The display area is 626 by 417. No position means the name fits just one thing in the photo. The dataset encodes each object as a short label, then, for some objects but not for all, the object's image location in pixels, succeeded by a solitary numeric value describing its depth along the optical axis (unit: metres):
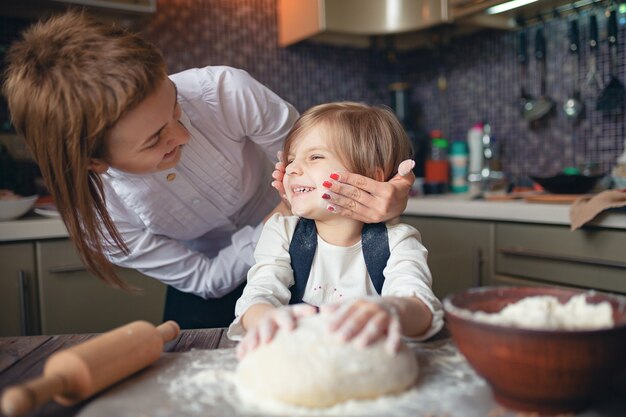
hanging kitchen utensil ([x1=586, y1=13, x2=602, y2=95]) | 2.00
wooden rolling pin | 0.53
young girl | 0.89
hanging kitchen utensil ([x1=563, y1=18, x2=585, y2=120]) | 2.09
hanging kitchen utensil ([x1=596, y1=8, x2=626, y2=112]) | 1.94
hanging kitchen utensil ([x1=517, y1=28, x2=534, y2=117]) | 2.26
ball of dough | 0.57
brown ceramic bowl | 0.50
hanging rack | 2.02
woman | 0.82
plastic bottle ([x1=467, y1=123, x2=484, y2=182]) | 2.43
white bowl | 1.75
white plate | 1.81
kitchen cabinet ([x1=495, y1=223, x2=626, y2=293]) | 1.58
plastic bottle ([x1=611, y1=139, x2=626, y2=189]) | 1.81
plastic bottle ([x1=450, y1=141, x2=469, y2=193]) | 2.49
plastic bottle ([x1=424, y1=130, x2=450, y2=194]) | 2.48
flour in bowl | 0.55
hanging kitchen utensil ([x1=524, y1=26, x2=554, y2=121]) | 2.19
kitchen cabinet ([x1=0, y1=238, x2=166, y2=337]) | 1.77
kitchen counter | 1.59
